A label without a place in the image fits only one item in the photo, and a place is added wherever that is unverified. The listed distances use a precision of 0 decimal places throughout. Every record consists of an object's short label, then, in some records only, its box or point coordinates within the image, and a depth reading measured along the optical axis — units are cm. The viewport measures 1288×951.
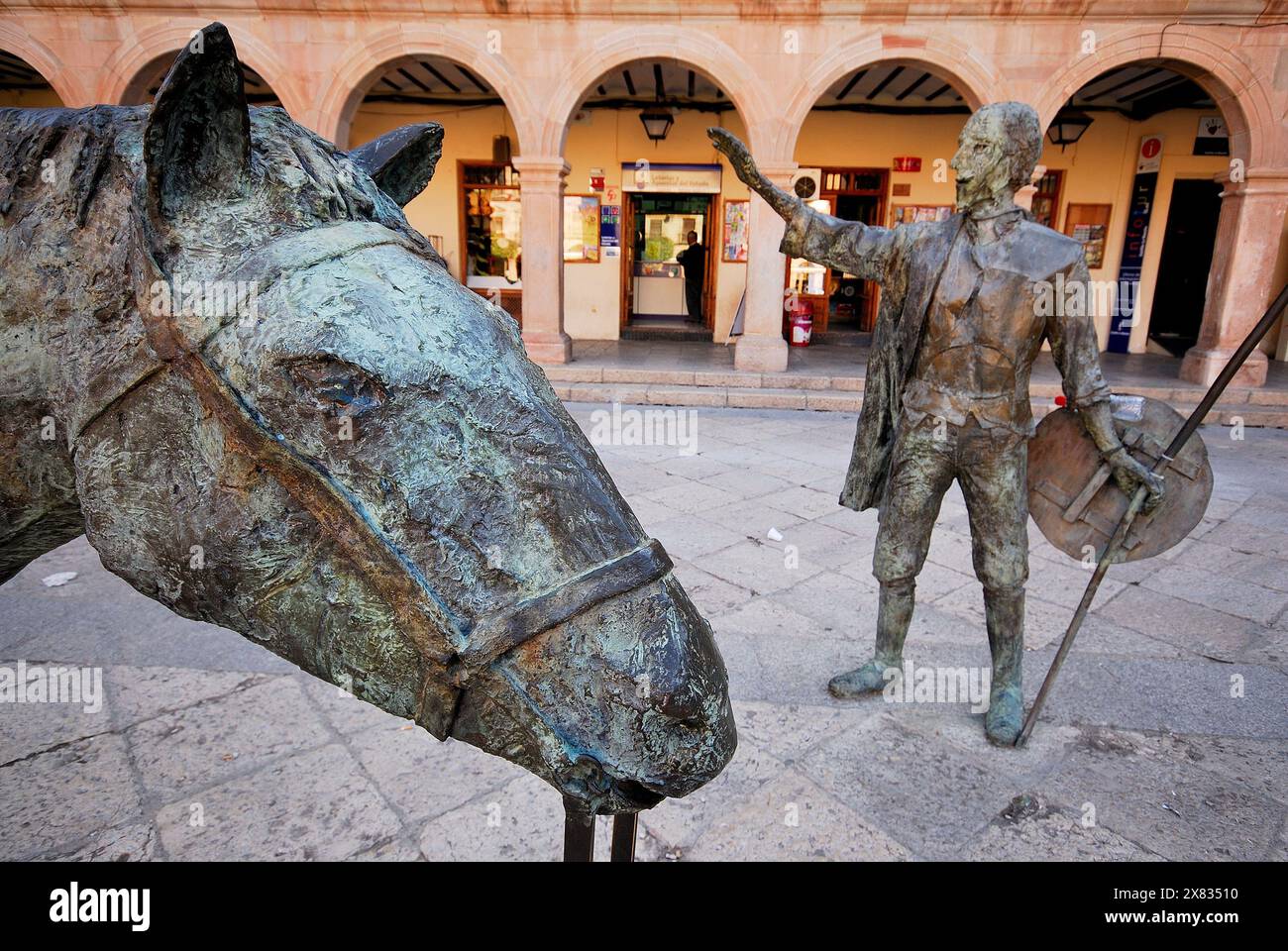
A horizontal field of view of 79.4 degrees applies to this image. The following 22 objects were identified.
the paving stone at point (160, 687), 319
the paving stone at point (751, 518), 555
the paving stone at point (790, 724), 306
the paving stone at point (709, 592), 426
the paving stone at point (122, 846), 236
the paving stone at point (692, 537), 505
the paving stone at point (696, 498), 594
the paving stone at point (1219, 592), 445
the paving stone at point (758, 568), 464
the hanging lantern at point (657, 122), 1247
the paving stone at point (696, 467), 683
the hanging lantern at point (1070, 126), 1212
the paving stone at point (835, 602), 414
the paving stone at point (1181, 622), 404
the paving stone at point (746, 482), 641
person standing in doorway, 1423
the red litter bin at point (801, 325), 1271
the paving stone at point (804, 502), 598
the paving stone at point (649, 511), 555
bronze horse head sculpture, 71
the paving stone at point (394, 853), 239
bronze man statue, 279
